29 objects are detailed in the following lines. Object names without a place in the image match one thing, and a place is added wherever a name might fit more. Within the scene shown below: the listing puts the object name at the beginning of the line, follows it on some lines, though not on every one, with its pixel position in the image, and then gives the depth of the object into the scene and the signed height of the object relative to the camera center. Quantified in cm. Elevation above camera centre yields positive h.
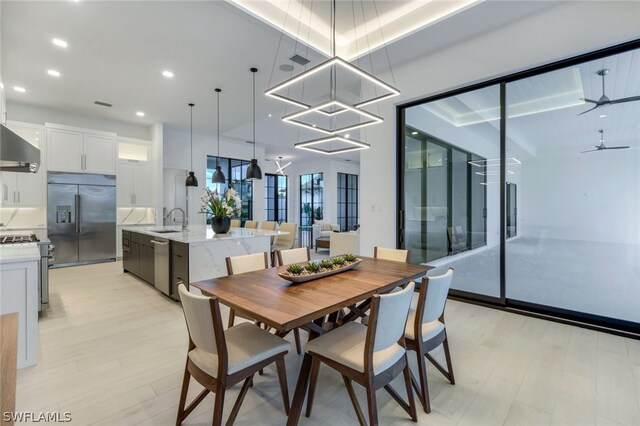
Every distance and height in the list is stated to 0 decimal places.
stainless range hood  234 +55
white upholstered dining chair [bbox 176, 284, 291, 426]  145 -79
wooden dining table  154 -51
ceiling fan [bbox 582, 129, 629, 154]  303 +71
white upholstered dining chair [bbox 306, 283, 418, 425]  150 -79
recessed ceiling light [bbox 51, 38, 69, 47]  361 +215
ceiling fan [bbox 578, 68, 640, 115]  296 +117
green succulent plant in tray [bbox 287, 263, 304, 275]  219 -43
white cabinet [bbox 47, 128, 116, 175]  586 +132
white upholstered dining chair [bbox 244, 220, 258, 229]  649 -25
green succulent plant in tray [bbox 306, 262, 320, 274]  231 -43
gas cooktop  332 -31
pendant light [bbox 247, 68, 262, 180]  510 +75
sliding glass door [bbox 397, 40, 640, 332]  297 +31
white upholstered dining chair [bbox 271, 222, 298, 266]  553 -49
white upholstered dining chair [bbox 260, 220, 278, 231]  608 -26
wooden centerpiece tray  208 -46
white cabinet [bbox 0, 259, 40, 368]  226 -69
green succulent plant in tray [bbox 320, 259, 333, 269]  243 -42
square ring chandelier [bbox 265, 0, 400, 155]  235 +115
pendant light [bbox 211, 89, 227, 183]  569 +72
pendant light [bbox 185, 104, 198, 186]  581 +66
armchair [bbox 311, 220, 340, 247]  958 -55
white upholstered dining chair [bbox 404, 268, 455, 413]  183 -78
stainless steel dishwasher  390 -70
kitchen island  359 -52
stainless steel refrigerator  584 -7
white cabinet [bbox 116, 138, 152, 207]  680 +96
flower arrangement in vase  425 +10
